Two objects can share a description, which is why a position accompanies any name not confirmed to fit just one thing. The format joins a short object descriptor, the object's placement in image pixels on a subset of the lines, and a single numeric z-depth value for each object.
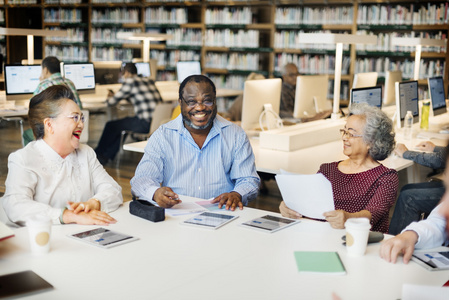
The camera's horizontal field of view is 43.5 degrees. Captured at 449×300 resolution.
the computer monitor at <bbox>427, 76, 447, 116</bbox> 5.54
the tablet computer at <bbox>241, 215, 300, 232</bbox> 2.08
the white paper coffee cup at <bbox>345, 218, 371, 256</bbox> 1.79
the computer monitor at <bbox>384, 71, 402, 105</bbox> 6.75
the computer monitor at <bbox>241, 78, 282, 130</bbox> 4.36
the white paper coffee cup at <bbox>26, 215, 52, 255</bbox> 1.74
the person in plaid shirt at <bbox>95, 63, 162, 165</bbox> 6.29
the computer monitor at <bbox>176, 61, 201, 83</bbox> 8.67
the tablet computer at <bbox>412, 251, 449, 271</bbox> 1.75
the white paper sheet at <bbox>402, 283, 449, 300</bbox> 1.29
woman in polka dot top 2.43
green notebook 1.68
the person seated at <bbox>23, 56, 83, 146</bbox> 5.15
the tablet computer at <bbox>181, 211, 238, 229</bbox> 2.09
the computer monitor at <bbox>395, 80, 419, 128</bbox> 4.70
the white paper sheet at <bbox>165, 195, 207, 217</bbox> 2.27
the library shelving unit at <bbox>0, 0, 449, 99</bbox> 8.00
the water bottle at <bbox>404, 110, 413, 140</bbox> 4.49
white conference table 1.53
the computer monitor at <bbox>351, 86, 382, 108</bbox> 4.25
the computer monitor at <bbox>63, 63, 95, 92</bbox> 6.87
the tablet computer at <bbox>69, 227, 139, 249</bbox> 1.86
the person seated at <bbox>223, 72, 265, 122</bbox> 5.86
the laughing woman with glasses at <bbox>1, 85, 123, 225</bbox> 2.11
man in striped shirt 2.75
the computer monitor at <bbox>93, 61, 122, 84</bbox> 8.04
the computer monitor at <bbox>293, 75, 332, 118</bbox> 5.40
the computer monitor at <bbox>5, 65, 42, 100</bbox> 6.05
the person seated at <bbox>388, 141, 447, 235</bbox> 3.37
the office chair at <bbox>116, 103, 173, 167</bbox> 5.86
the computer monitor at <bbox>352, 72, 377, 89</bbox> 5.81
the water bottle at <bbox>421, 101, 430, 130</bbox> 5.02
